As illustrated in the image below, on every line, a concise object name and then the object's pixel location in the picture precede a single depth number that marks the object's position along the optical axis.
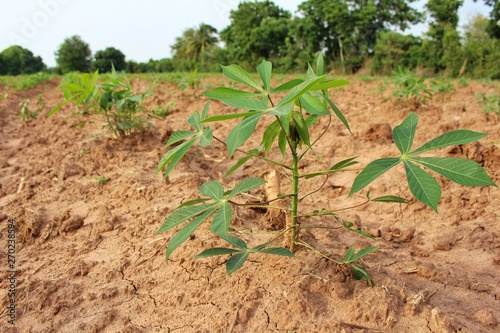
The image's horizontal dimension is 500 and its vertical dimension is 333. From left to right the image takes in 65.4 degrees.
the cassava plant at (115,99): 2.56
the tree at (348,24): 19.61
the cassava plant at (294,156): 0.84
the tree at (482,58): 12.16
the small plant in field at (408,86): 3.73
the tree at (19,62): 27.36
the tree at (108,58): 35.25
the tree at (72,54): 28.69
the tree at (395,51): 15.93
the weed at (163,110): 4.29
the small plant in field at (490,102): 3.34
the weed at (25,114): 4.23
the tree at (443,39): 14.08
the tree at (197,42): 31.02
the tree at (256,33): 21.48
